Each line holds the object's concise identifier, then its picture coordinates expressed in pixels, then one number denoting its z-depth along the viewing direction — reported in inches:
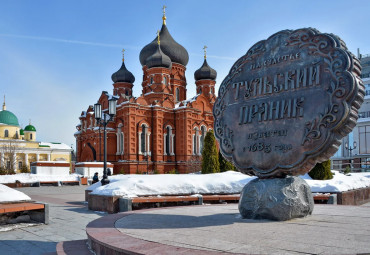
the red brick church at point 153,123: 1342.3
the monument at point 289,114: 202.5
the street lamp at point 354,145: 1503.8
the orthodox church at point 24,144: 2186.5
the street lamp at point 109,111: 503.5
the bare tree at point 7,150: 1542.6
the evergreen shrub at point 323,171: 551.2
